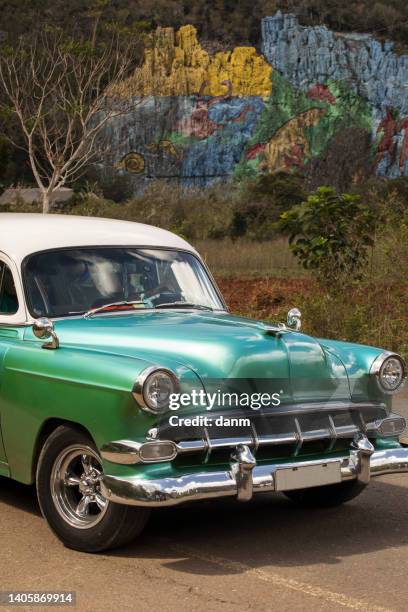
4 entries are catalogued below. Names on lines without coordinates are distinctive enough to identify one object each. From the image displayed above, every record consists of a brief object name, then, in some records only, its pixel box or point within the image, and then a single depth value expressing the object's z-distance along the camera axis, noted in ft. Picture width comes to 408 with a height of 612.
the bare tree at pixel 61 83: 113.70
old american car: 18.21
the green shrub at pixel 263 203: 142.72
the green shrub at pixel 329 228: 53.67
